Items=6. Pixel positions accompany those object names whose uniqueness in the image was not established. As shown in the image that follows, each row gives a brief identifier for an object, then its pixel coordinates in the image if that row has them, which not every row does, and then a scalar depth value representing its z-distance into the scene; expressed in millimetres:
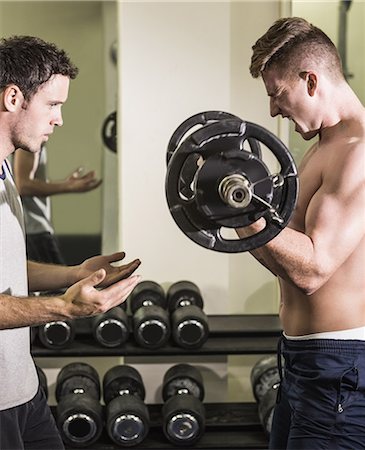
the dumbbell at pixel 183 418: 3064
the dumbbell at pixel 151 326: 3195
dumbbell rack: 3141
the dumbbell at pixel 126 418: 3033
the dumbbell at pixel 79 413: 3023
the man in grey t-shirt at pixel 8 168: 1911
